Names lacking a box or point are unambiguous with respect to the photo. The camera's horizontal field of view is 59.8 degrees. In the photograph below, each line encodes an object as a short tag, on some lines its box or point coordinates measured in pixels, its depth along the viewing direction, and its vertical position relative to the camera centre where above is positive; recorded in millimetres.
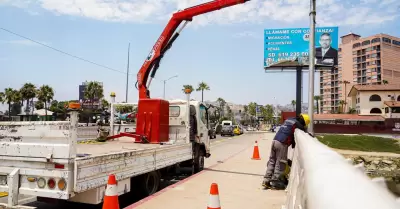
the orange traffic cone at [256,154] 14505 -1437
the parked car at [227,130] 44281 -1340
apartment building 121125 +21471
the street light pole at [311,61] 11367 +1955
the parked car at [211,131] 11605 -395
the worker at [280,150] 7355 -631
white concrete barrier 860 -202
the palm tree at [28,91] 71000 +5196
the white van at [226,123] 50162 -505
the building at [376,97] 74688 +5375
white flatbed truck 4566 -680
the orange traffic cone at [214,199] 4093 -939
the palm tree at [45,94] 73000 +4851
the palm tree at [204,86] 91125 +8404
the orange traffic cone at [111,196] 4441 -1016
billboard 30094 +6772
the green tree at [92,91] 75188 +5737
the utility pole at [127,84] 38000 +3749
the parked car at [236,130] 50909 -1522
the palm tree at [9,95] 75562 +4487
